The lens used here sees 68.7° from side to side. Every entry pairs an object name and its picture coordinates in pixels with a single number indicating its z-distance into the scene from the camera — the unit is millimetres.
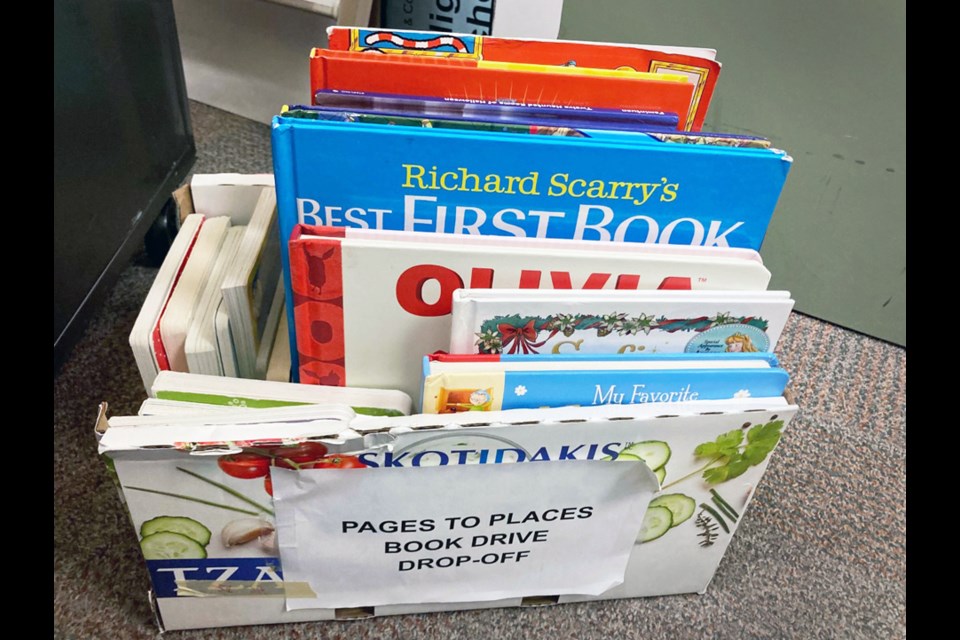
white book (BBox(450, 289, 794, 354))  593
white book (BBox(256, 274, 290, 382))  760
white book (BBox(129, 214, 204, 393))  679
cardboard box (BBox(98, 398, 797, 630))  561
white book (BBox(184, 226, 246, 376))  675
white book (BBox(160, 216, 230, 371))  688
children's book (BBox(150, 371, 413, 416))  630
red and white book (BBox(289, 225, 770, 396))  585
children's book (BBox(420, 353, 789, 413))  579
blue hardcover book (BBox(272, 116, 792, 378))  571
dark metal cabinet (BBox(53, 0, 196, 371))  809
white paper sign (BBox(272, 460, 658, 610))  612
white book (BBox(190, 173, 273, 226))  823
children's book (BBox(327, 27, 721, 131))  673
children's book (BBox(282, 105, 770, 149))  580
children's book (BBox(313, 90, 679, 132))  613
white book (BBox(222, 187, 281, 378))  694
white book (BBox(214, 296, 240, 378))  688
